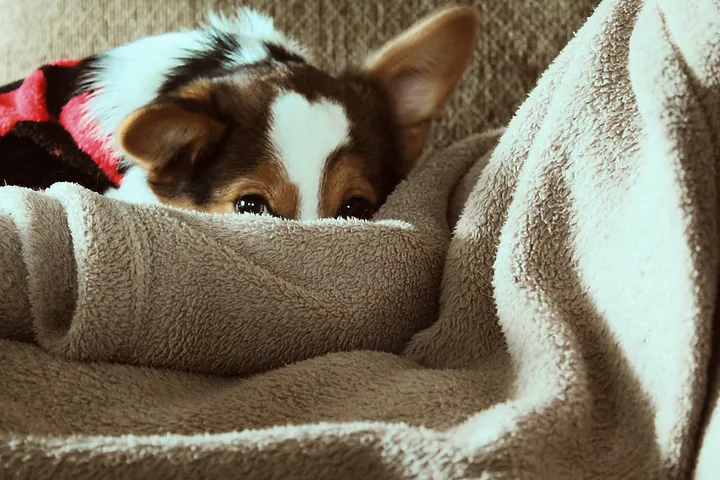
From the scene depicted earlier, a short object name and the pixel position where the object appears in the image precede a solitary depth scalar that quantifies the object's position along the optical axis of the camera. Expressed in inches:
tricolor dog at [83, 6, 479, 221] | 30.6
